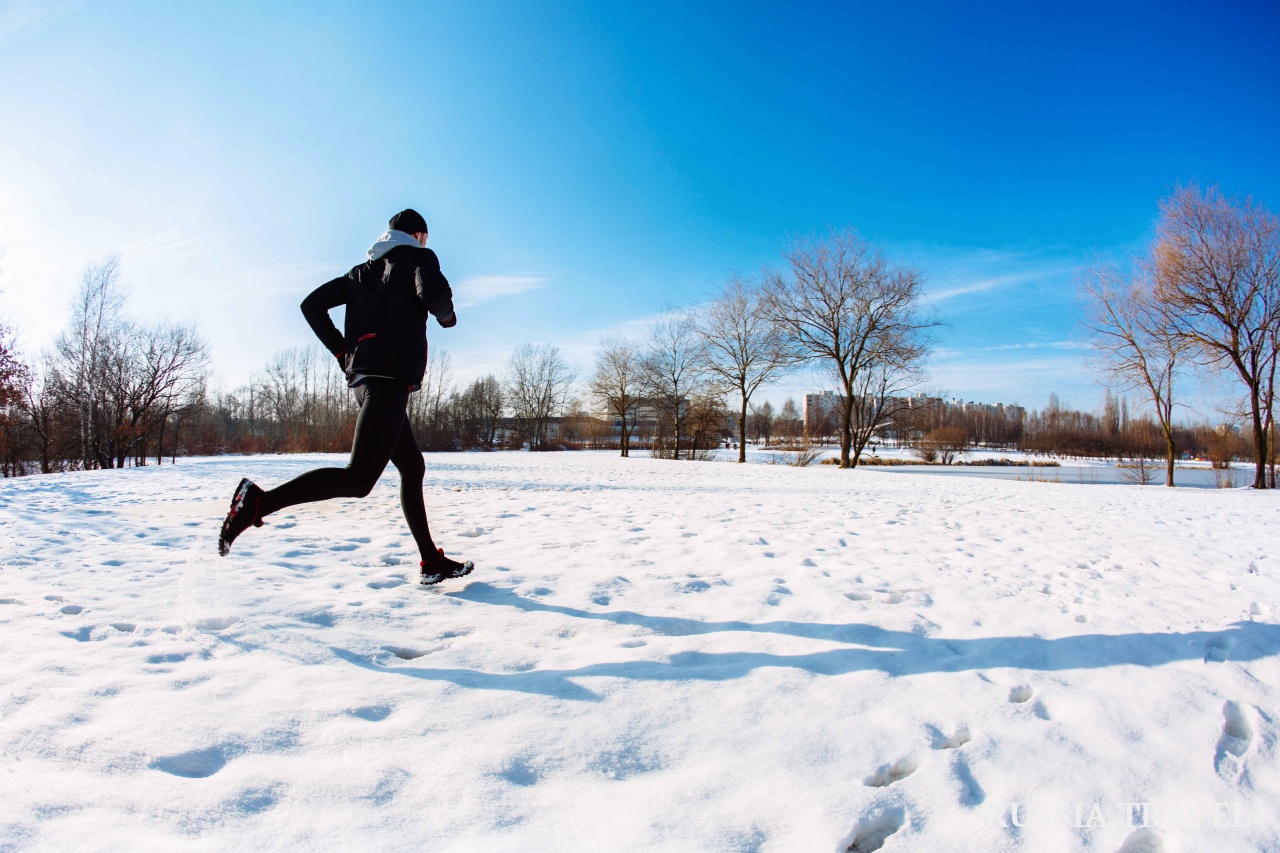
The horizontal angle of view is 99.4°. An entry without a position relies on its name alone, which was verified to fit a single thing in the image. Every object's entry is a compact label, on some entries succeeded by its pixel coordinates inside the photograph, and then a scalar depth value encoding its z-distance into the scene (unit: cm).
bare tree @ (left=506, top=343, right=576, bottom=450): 4541
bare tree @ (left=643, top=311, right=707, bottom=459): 2603
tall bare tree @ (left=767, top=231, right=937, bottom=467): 1924
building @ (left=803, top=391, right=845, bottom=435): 5031
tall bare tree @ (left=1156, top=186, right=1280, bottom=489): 1334
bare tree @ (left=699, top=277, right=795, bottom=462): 2223
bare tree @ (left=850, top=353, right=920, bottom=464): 2250
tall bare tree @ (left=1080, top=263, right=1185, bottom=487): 1470
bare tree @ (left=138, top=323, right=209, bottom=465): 2591
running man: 257
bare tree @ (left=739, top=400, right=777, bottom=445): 7275
